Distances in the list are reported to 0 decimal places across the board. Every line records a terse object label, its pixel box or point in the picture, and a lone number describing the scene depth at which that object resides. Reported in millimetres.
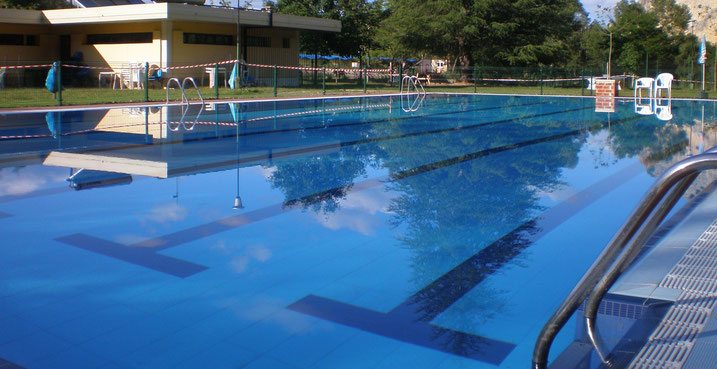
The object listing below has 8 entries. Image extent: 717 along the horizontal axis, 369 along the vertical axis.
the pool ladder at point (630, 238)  2357
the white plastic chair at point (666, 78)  20812
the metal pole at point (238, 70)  28175
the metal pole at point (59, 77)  18703
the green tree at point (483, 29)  41406
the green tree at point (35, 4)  39781
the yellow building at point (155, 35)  29703
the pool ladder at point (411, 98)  22500
